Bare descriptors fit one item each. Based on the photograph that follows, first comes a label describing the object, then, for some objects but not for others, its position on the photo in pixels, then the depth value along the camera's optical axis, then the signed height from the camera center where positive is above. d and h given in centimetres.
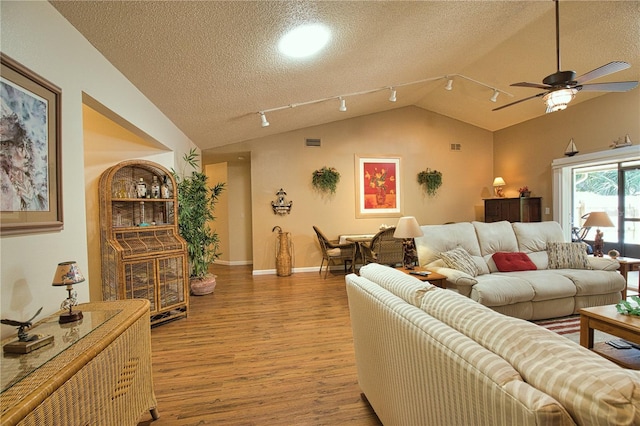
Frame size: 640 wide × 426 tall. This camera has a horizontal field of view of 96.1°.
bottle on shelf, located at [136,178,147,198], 340 +26
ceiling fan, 250 +112
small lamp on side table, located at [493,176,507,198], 657 +45
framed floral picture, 638 +47
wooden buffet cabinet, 570 -9
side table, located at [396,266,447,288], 288 -73
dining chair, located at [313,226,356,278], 545 -82
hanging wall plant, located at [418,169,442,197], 664 +61
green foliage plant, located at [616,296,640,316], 215 -80
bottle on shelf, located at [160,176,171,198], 360 +27
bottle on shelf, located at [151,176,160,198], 352 +26
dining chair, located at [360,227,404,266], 496 -72
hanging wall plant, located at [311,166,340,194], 609 +61
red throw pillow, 351 -71
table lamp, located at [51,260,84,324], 143 -34
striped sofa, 62 -45
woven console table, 89 -61
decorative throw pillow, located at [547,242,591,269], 352 -66
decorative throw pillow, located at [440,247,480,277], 322 -64
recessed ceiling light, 264 +163
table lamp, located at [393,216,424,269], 309 -26
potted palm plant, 405 -21
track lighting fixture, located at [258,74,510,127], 442 +192
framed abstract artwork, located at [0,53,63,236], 129 +31
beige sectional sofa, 297 -76
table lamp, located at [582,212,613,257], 377 -27
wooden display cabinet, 303 -36
